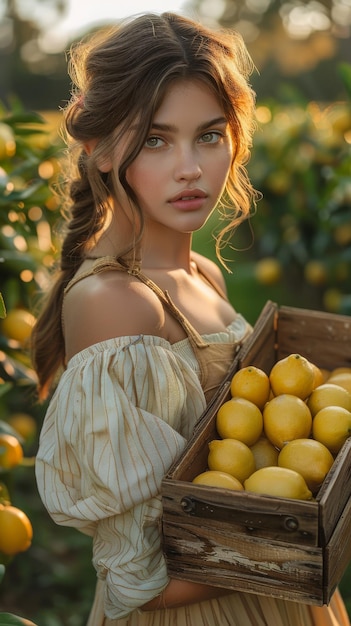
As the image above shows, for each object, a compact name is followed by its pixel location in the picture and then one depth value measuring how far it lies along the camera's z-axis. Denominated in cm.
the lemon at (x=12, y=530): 265
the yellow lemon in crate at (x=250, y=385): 246
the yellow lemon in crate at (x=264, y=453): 245
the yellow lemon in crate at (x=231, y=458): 238
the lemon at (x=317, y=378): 257
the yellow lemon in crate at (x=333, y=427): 242
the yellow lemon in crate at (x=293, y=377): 247
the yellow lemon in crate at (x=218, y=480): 234
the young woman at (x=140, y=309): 237
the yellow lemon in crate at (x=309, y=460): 237
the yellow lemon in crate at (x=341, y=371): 268
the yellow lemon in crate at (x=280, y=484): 232
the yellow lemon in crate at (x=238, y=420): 242
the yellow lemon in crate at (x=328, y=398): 247
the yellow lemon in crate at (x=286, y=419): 242
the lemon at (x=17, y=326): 289
